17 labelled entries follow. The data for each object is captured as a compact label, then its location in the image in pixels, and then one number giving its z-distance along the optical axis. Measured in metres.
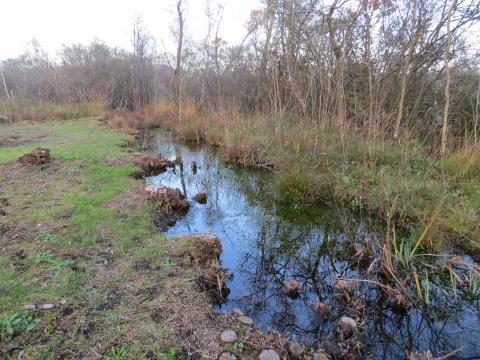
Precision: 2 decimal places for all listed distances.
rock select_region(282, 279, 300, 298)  2.65
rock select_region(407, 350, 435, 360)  1.78
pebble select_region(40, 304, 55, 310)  2.07
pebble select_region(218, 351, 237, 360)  1.73
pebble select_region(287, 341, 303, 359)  1.82
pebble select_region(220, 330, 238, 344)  1.87
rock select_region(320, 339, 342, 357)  1.93
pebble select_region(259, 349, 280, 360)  1.75
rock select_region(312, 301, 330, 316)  2.35
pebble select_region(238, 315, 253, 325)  2.08
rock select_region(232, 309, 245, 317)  2.19
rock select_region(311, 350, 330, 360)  1.81
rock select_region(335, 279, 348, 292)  2.53
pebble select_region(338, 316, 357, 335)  2.08
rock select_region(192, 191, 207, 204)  4.94
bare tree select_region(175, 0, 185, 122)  12.13
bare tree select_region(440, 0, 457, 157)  4.84
